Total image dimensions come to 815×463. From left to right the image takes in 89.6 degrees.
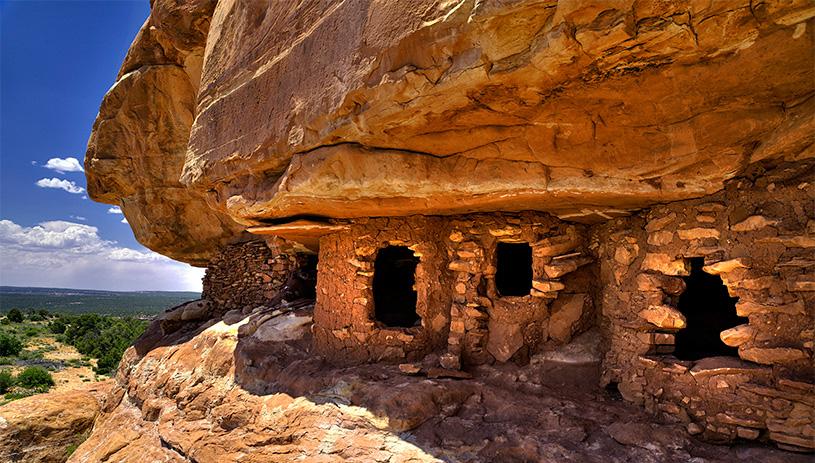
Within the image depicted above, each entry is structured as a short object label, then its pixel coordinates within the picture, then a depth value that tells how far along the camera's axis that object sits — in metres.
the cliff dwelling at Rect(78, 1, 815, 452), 2.50
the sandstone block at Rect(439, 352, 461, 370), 4.35
